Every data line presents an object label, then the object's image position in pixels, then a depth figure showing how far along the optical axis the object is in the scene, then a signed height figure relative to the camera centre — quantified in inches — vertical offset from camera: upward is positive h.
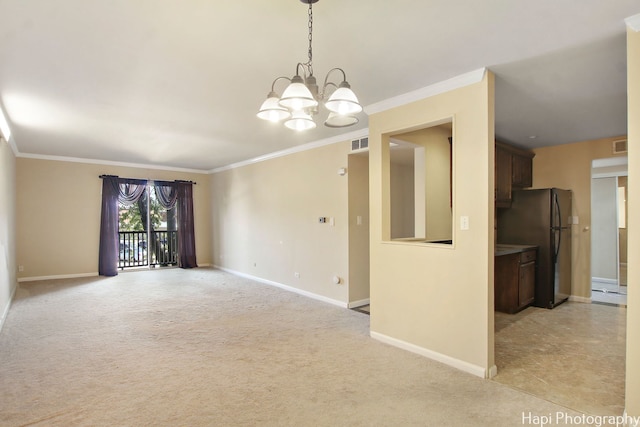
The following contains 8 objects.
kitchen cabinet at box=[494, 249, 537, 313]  173.6 -32.8
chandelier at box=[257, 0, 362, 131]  71.4 +27.4
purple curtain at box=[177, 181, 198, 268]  322.0 -9.1
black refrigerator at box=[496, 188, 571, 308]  187.5 -7.9
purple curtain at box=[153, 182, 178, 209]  315.9 +24.6
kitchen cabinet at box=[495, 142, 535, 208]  186.9 +28.6
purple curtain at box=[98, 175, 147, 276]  282.0 -6.2
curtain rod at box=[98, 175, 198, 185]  284.7 +37.2
